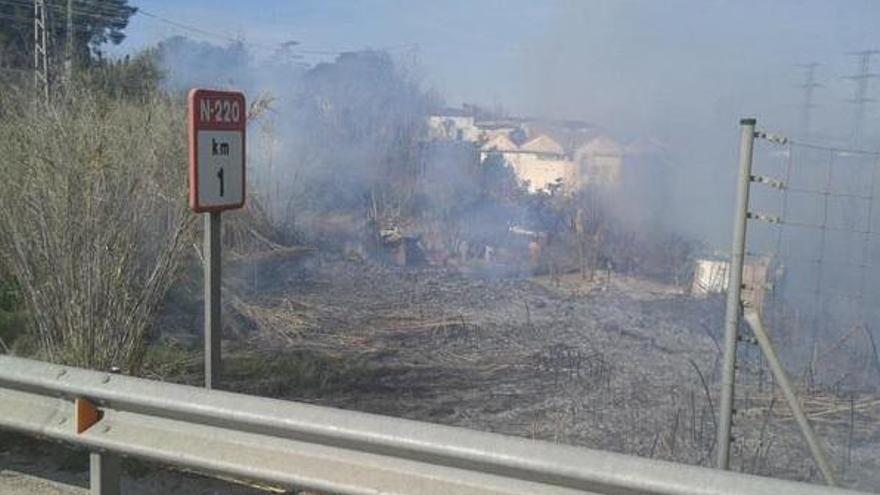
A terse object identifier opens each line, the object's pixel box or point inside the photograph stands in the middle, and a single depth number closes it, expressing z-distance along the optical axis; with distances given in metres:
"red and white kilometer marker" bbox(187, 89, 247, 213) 3.33
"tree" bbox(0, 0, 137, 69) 23.38
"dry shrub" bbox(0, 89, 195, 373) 4.71
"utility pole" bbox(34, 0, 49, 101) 6.04
